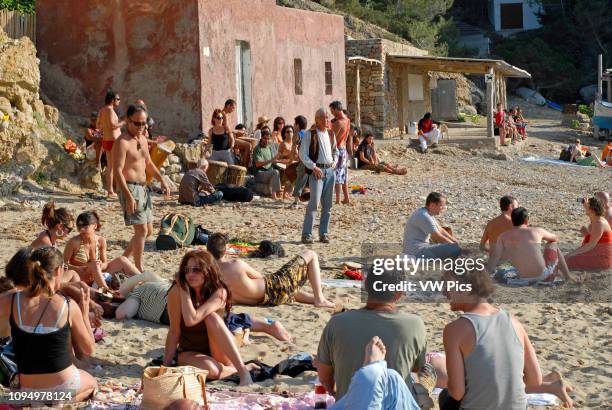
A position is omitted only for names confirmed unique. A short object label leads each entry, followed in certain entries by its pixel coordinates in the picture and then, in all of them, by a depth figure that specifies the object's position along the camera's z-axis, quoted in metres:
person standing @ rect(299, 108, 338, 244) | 11.55
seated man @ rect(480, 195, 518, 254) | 10.41
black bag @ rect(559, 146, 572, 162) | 26.76
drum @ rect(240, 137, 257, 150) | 16.92
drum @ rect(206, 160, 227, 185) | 15.27
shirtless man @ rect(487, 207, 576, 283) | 9.58
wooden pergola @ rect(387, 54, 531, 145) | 27.25
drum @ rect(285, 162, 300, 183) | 15.61
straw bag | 5.48
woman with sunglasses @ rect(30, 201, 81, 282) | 7.85
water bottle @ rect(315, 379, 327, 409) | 5.67
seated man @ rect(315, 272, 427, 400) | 5.11
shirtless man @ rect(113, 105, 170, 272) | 9.23
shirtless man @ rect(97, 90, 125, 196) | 13.51
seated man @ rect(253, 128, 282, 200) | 15.38
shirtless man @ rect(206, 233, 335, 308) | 8.21
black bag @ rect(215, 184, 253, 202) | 14.73
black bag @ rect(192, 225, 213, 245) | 11.27
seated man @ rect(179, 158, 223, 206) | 14.09
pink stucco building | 16.97
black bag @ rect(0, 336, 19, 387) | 6.05
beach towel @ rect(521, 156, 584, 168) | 25.97
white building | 52.81
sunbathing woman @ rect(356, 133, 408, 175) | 20.36
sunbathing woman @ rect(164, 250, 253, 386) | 6.39
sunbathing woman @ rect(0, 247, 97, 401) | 5.63
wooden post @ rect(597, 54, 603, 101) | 35.41
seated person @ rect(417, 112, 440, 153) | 26.33
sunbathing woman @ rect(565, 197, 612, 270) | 10.05
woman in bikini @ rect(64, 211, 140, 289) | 8.18
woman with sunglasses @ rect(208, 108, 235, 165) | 15.53
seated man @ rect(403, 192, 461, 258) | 9.95
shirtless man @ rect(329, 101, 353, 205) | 13.50
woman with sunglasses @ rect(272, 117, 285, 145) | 16.84
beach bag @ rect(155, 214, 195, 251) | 10.83
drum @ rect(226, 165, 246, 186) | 15.38
